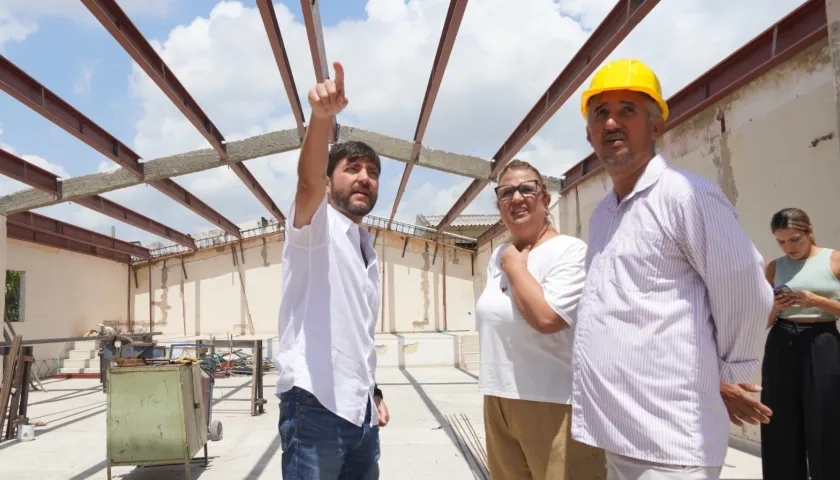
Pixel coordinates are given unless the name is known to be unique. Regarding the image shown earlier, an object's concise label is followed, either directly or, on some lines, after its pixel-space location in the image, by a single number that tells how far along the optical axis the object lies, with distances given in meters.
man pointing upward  1.62
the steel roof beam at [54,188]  7.58
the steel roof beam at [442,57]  4.79
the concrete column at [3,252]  9.67
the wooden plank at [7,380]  6.29
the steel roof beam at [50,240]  11.51
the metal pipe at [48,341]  6.92
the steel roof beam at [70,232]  10.85
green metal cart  4.28
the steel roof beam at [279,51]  4.96
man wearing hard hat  1.34
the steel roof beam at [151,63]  4.89
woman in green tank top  2.65
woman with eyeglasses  1.79
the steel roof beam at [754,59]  3.96
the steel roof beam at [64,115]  5.66
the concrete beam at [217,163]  8.63
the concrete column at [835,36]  3.28
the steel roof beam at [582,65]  4.91
